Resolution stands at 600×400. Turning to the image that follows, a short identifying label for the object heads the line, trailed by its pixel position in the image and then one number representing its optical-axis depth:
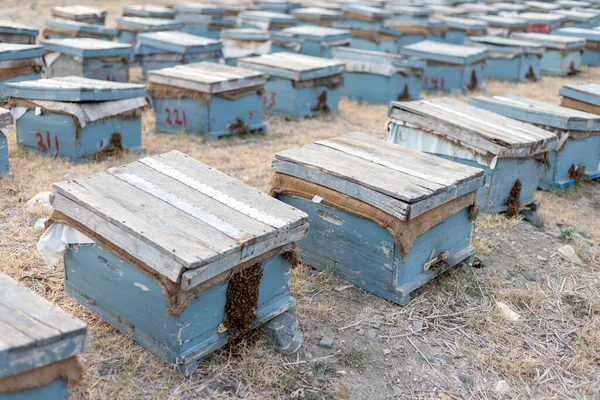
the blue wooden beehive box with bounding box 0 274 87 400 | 2.40
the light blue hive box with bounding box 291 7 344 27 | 13.73
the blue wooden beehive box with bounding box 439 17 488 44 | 13.92
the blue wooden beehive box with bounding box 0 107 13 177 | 5.32
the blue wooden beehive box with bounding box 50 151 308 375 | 3.05
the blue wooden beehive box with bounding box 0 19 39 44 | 8.74
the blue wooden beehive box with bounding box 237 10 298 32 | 12.86
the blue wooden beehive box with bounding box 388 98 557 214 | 5.18
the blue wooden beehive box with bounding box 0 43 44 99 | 7.52
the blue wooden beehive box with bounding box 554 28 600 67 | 14.57
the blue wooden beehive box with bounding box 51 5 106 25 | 11.71
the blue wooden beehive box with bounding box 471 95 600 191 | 6.07
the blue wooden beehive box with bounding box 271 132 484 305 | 3.86
